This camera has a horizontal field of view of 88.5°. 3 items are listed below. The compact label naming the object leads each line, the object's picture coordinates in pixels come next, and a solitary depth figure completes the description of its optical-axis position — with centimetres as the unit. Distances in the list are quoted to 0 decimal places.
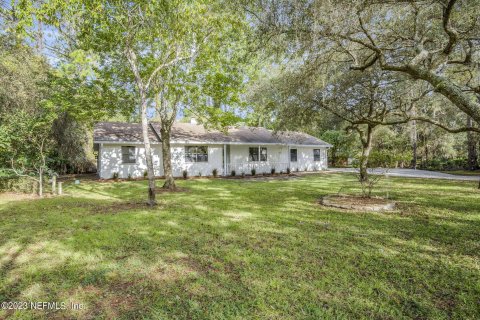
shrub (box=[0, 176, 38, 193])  1116
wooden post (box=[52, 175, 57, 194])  1088
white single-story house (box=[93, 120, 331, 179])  1666
